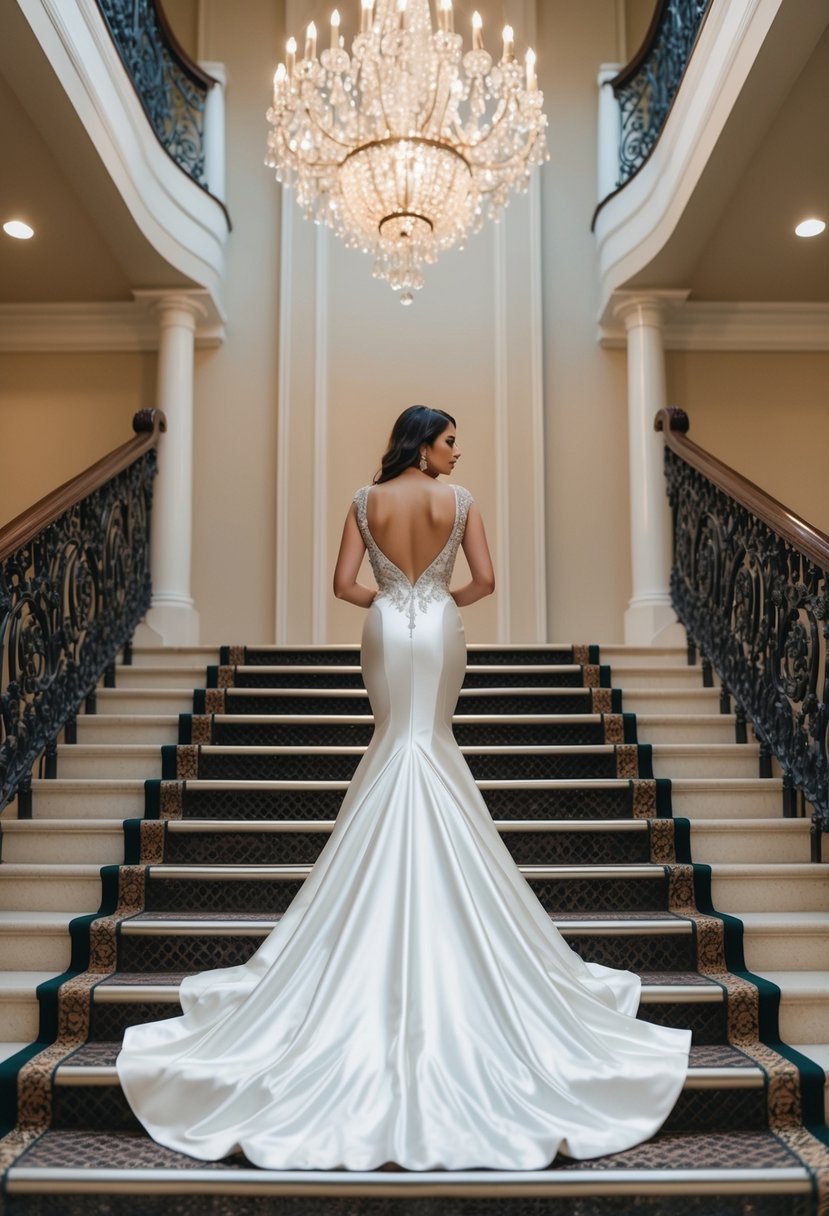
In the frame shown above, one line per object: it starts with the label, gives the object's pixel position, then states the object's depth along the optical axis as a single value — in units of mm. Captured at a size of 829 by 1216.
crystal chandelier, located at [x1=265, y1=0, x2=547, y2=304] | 5496
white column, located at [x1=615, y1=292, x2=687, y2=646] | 7004
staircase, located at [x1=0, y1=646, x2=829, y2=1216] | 2514
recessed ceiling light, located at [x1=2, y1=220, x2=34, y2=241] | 6512
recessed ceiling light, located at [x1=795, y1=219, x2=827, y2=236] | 6465
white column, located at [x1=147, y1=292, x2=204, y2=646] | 6953
